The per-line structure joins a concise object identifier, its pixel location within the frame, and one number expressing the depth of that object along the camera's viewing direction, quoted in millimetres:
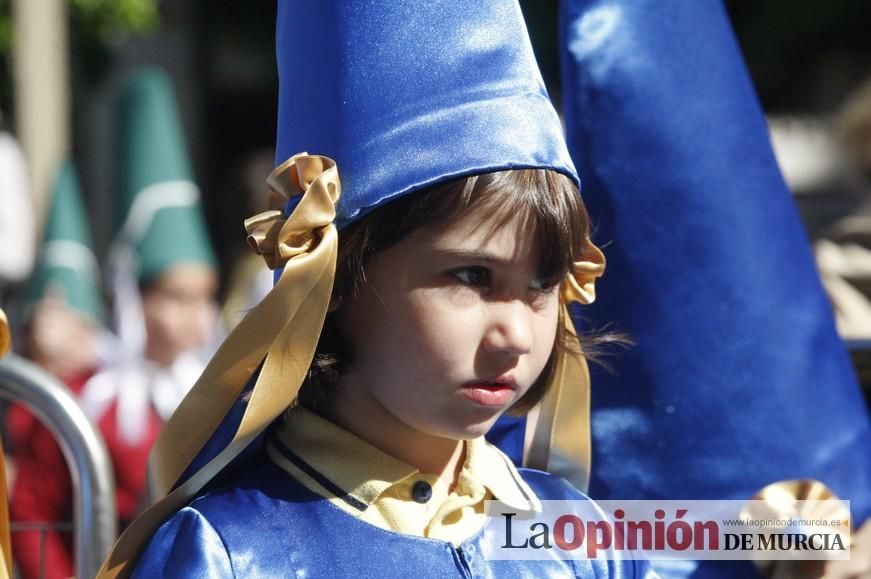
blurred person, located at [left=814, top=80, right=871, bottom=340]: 6066
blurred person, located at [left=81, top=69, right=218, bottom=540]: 8570
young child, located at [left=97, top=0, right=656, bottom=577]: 3619
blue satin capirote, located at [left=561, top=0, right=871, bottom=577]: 4547
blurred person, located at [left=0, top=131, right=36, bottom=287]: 10766
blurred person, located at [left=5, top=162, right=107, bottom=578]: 6602
